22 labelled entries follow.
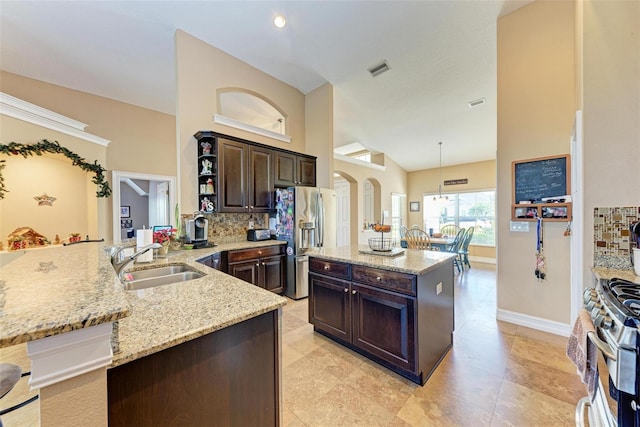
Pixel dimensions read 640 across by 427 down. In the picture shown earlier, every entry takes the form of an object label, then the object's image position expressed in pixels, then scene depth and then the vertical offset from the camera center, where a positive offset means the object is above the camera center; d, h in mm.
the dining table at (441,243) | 5141 -708
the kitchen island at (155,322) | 555 -382
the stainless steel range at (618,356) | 776 -512
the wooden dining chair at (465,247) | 5277 -832
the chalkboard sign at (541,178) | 2502 +342
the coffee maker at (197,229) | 2904 -184
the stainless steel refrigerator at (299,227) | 3595 -219
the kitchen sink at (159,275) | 1677 -467
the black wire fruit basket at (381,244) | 2396 -343
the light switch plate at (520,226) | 2712 -194
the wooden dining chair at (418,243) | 4641 -628
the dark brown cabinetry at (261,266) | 3014 -721
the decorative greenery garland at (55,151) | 2973 +855
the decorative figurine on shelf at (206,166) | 3197 +654
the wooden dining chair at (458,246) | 5062 -767
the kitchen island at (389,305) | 1782 -804
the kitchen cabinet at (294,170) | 3861 +747
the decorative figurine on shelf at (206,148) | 3176 +893
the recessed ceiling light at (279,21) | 2980 +2459
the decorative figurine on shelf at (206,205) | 3191 +124
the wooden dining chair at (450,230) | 6770 -564
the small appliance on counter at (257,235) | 3637 -332
